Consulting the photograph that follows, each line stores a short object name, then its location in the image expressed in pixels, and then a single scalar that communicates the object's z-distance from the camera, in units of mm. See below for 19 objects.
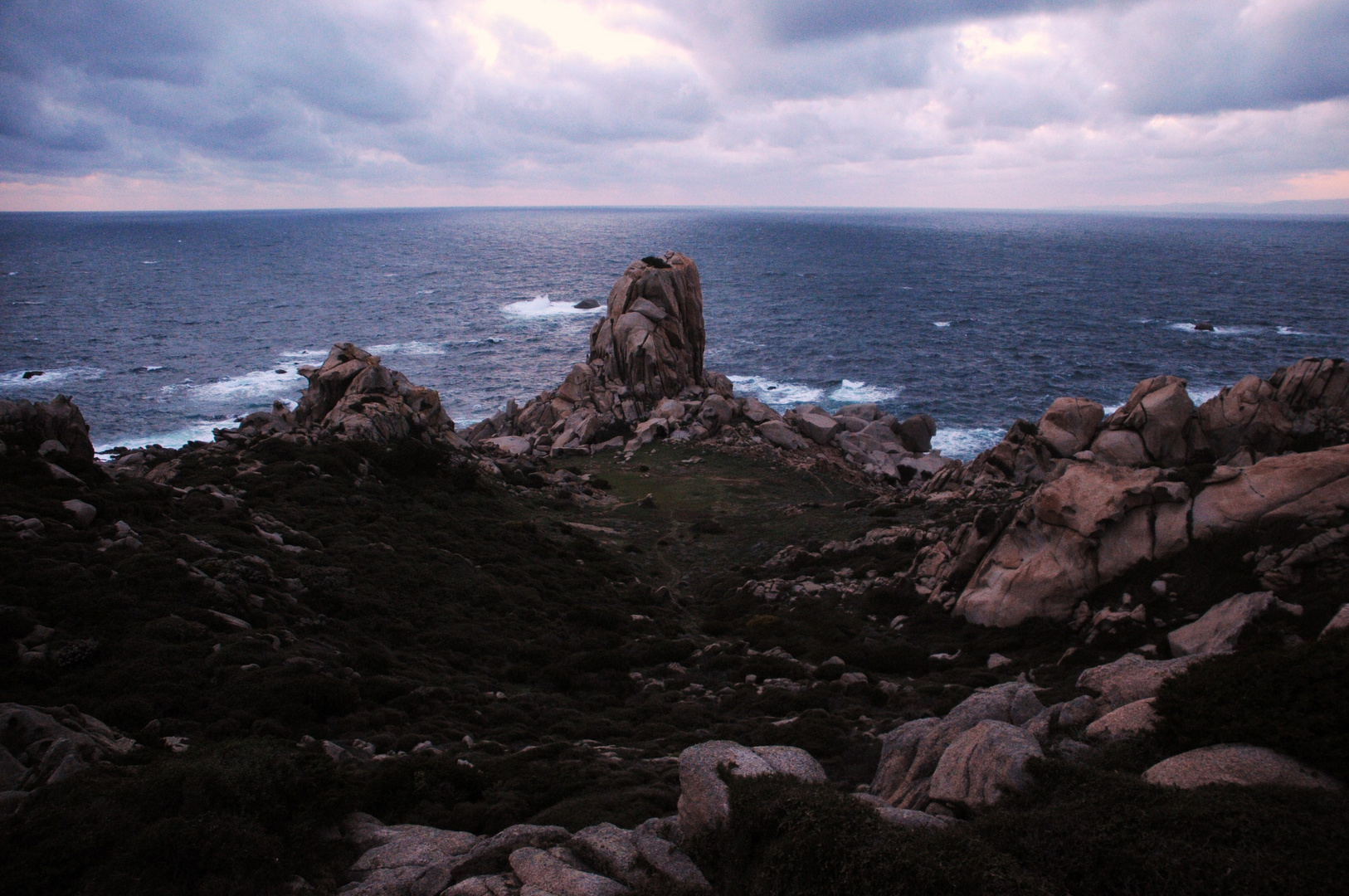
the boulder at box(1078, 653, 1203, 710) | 15547
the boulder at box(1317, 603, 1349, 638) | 14068
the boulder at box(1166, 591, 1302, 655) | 18281
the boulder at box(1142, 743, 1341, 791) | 11297
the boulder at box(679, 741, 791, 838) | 12711
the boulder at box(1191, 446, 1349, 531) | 21422
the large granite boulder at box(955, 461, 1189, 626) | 24469
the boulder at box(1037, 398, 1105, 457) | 47219
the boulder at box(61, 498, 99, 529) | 25828
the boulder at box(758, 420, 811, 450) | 67625
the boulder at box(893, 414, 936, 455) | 69750
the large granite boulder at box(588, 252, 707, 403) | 75875
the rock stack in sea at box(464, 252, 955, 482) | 68938
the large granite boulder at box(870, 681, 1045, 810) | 14414
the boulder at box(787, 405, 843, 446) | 68812
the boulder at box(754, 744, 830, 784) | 14188
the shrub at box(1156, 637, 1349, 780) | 11469
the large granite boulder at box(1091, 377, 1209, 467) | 41062
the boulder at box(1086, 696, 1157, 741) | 13688
